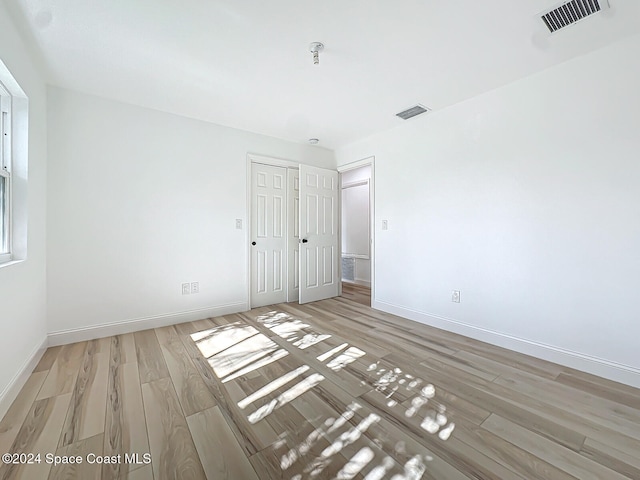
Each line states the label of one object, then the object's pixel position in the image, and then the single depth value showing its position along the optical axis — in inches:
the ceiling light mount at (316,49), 81.0
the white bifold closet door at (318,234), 167.5
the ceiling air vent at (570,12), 67.4
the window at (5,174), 77.9
